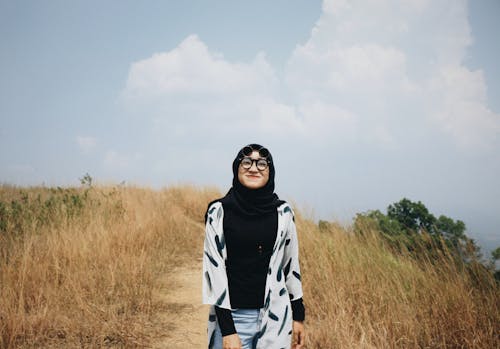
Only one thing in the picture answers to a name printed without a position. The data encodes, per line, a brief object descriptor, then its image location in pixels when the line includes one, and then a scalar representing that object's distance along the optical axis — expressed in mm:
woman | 1495
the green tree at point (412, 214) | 12508
